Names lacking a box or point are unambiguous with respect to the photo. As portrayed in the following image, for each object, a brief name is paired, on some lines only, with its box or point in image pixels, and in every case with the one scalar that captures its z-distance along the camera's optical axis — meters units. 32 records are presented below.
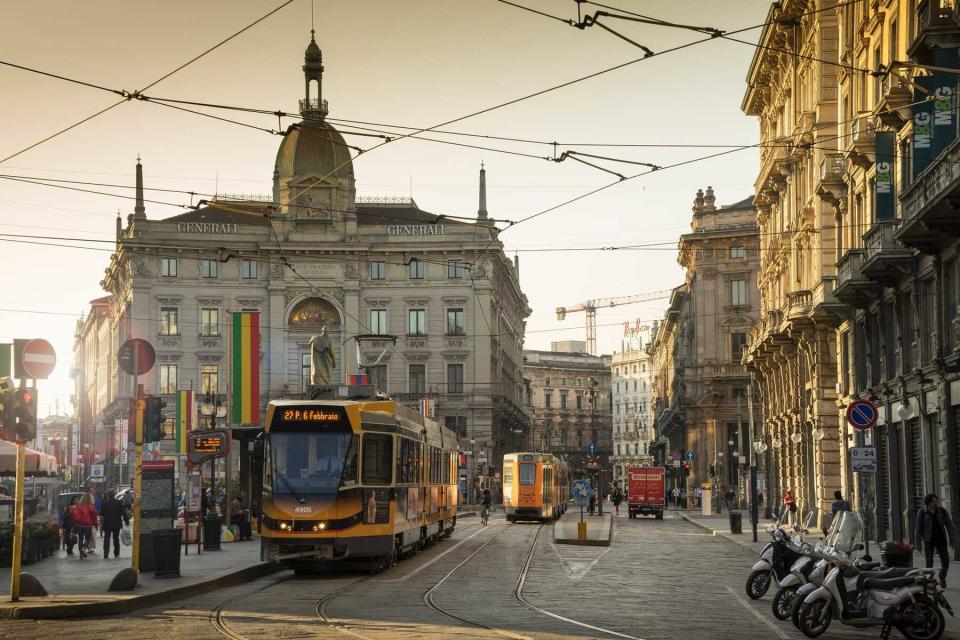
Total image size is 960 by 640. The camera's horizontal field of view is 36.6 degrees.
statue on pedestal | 43.38
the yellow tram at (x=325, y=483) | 25.48
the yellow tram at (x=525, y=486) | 61.22
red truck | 69.62
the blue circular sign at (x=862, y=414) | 25.08
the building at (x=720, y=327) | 84.06
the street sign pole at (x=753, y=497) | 40.85
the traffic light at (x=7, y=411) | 19.98
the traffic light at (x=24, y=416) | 19.89
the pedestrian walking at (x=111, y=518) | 31.45
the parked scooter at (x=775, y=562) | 20.91
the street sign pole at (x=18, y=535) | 19.33
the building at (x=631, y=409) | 178.25
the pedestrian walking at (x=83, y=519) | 31.91
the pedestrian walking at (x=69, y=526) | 32.50
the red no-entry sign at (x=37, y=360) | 20.08
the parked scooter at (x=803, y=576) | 16.92
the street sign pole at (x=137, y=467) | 22.44
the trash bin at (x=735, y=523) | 46.03
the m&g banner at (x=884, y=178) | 33.78
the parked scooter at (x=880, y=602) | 15.83
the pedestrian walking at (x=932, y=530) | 22.45
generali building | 91.75
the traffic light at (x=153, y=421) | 23.38
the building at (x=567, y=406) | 172.50
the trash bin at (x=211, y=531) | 33.44
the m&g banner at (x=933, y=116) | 28.42
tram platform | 39.84
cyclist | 59.90
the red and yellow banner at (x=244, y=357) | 40.59
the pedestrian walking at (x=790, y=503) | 47.88
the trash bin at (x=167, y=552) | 23.55
